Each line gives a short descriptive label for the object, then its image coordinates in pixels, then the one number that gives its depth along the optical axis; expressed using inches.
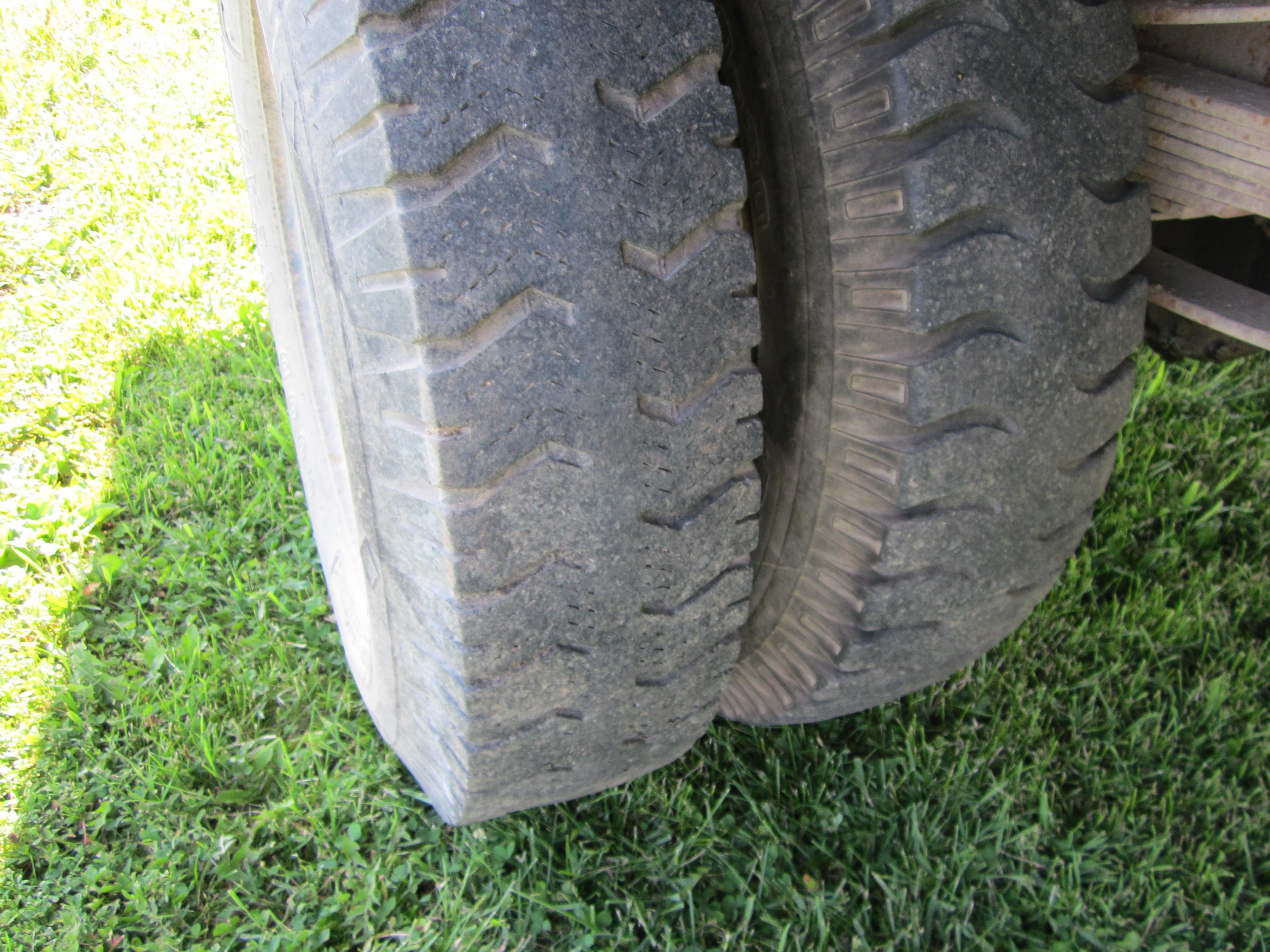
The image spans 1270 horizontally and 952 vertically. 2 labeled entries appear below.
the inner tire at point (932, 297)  37.3
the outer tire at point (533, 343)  33.5
